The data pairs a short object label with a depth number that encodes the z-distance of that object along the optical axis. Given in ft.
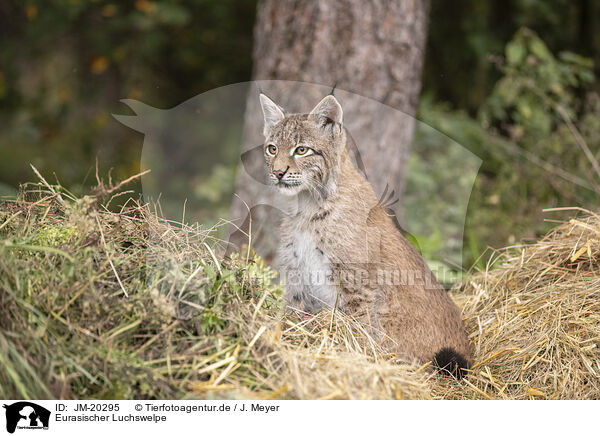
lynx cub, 17.30
